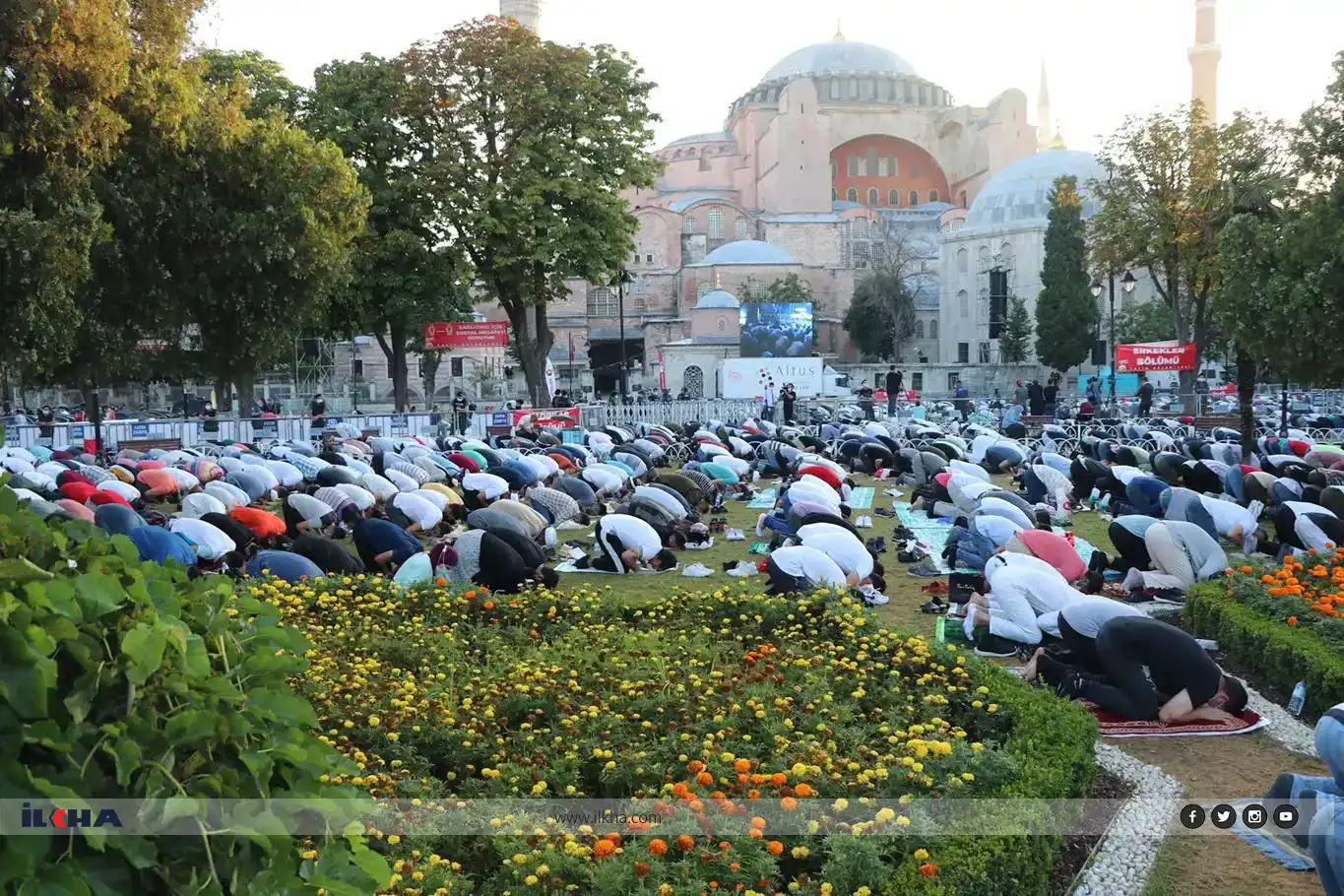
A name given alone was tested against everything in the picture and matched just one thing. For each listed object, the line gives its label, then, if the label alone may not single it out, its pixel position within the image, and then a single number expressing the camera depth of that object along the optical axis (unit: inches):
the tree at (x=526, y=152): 1251.2
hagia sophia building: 2559.1
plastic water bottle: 304.8
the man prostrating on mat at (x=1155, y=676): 292.2
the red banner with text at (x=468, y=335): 1360.7
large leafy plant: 89.0
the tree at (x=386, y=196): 1254.9
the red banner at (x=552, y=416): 1115.3
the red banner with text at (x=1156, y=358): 1118.4
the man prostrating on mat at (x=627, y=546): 504.4
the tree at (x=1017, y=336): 2348.7
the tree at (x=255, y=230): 699.4
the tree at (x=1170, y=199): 1192.2
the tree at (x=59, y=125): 490.6
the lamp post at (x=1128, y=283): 1210.0
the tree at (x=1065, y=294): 2091.5
